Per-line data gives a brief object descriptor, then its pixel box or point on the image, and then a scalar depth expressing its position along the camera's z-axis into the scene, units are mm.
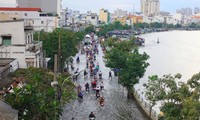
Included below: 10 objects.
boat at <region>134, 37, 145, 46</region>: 124900
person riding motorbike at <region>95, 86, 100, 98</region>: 39488
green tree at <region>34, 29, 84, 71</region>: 47125
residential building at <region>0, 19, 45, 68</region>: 36438
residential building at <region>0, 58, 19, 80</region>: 29344
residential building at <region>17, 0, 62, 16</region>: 105625
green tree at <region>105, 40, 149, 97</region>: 39844
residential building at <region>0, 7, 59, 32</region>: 71562
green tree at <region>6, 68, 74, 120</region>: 19594
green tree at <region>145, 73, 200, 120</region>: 20391
